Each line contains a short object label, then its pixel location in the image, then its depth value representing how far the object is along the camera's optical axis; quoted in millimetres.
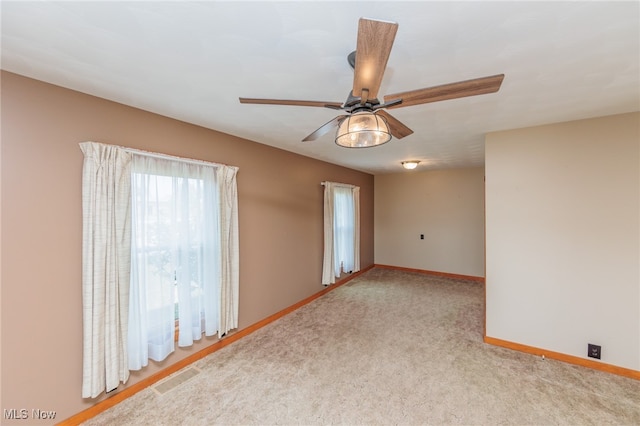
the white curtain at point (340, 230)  4582
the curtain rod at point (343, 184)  4578
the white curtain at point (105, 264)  1863
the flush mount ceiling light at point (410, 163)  4488
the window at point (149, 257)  1890
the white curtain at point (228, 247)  2814
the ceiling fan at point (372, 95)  956
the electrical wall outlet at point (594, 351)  2469
